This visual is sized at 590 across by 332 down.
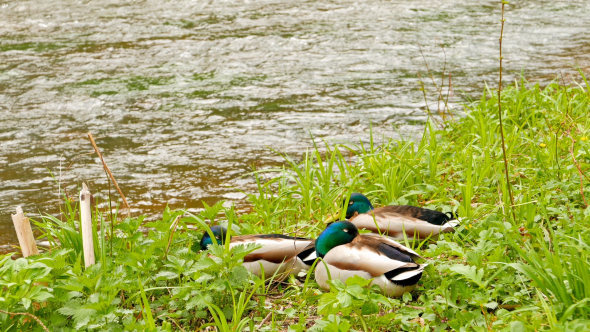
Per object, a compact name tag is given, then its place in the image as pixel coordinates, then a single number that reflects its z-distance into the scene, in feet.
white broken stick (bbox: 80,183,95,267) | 18.01
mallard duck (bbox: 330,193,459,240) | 21.29
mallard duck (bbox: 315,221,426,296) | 17.43
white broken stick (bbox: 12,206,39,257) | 18.02
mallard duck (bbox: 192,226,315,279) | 19.70
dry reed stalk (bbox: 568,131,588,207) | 20.29
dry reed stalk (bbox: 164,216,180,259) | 19.70
